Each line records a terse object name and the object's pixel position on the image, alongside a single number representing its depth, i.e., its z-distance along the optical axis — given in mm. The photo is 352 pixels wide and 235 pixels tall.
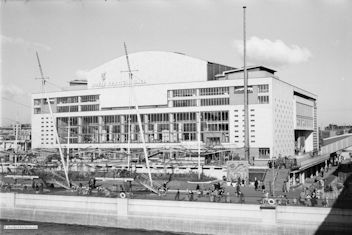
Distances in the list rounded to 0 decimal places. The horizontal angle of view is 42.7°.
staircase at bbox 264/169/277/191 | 60688
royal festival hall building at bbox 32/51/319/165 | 97125
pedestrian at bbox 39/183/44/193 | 62184
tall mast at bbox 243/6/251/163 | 93100
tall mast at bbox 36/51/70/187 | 73394
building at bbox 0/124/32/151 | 148425
